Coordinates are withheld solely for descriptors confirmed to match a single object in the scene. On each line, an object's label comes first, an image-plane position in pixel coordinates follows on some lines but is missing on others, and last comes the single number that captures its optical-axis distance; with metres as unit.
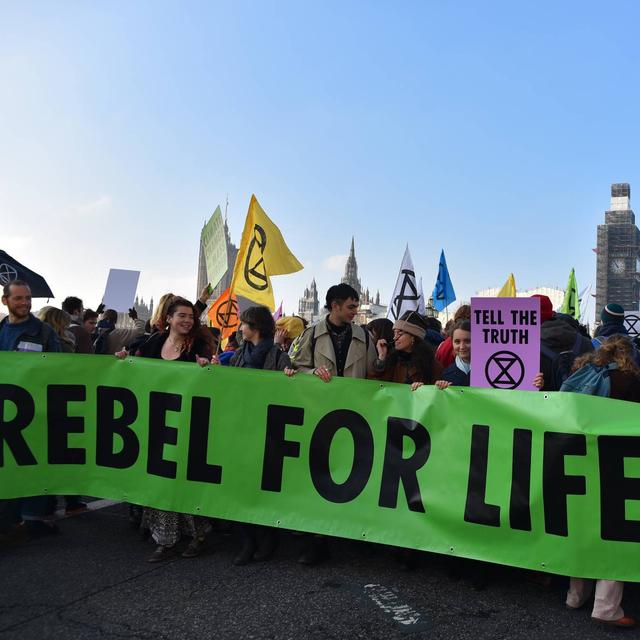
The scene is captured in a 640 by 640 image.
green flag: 17.89
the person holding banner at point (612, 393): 3.61
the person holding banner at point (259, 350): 4.70
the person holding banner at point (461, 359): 4.76
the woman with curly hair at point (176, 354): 4.62
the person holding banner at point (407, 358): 4.69
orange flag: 9.84
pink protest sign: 4.48
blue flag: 17.61
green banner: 3.81
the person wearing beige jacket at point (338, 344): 4.91
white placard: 11.78
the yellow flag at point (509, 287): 15.12
